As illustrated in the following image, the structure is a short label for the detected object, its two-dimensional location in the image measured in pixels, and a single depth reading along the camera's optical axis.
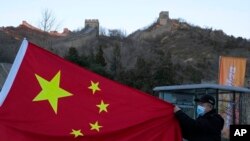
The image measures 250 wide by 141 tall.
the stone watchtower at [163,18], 101.50
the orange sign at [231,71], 27.42
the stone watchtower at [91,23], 93.44
